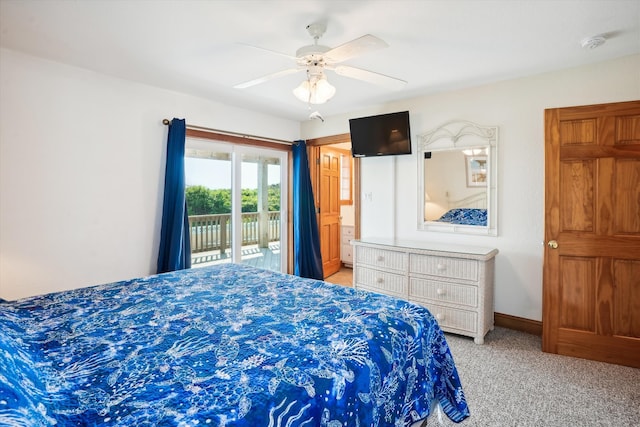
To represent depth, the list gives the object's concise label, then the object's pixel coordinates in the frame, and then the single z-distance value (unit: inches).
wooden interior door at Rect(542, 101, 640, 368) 99.3
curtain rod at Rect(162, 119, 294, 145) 139.8
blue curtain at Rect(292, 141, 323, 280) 191.5
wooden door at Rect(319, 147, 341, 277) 208.7
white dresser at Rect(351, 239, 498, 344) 120.6
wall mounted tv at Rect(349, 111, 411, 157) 152.2
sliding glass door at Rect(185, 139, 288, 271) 156.1
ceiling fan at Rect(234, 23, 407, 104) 75.8
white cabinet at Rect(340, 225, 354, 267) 233.6
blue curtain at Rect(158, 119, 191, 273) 135.1
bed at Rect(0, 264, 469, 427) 36.1
